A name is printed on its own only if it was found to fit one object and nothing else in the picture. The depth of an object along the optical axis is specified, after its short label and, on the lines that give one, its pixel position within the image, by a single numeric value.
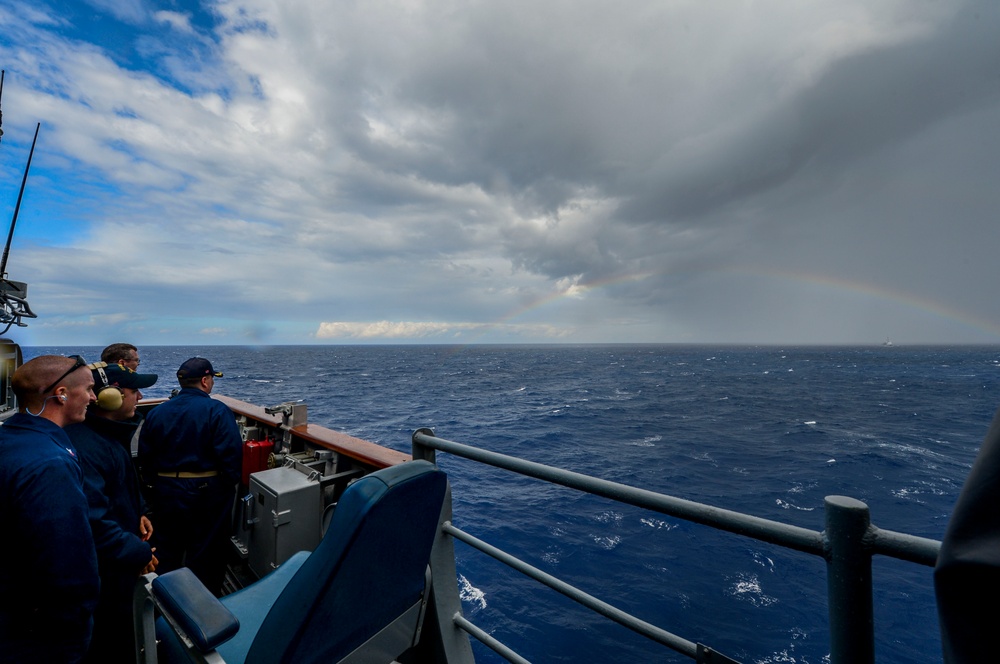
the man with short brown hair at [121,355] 3.94
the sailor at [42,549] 1.94
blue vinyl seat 1.47
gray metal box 3.78
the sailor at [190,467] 3.85
